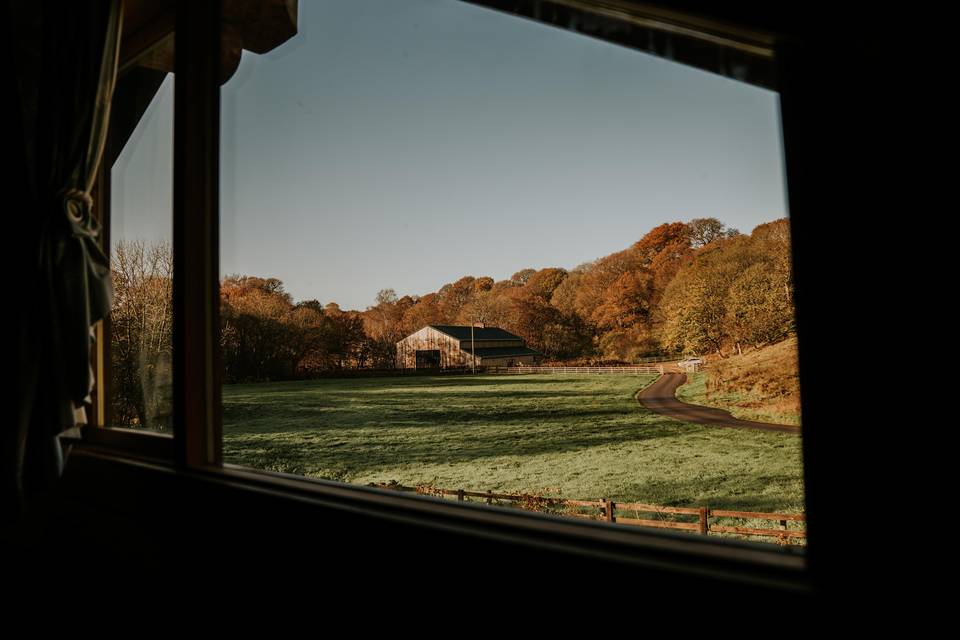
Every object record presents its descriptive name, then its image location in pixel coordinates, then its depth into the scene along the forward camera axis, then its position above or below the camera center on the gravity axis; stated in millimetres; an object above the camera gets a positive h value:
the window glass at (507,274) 2537 +426
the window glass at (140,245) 1689 +403
